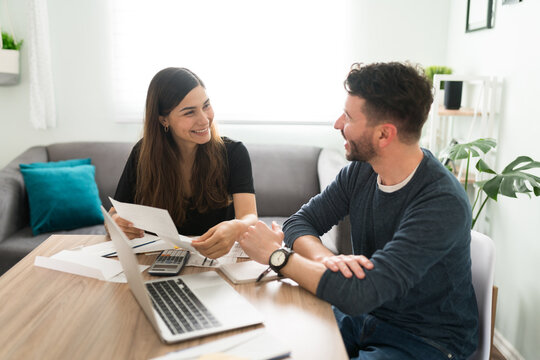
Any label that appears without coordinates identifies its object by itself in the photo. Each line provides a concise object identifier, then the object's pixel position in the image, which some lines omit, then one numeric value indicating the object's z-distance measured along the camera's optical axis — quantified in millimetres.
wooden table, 831
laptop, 866
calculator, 1170
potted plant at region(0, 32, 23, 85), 2887
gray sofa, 2754
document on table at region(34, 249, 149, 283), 1171
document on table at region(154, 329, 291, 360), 797
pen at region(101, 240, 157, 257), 1320
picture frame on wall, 2256
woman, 1664
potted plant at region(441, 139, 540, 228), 1654
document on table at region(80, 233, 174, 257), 1345
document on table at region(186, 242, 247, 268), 1236
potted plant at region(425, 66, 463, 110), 2307
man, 1031
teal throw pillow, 2582
